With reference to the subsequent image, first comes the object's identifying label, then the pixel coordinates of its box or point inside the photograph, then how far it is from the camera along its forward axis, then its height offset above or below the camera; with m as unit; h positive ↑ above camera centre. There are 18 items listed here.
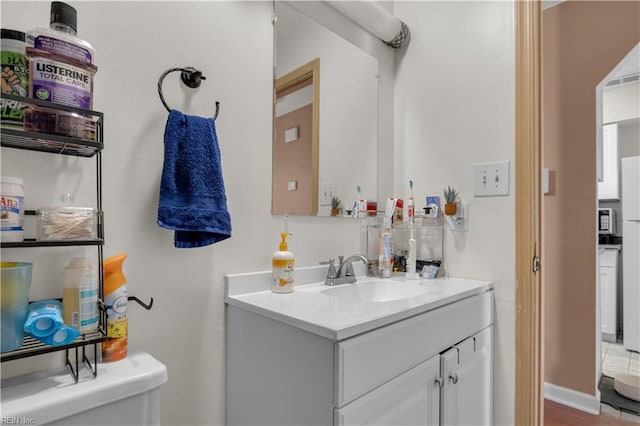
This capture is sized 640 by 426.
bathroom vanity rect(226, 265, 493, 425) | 0.79 -0.37
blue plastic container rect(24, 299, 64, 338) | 0.63 -0.20
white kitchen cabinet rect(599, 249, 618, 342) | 3.15 -0.72
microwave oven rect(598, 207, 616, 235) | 3.40 -0.07
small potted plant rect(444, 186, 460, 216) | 1.49 +0.05
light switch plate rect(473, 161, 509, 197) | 1.39 +0.14
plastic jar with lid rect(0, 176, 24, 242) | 0.64 +0.01
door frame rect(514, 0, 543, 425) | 1.33 -0.02
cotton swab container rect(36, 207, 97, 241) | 0.69 -0.02
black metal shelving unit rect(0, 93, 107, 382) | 0.64 +0.08
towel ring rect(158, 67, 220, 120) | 1.01 +0.39
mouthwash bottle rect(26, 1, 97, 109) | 0.66 +0.29
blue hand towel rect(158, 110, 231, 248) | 0.90 +0.07
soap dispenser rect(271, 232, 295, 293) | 1.14 -0.19
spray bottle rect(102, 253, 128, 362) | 0.80 -0.22
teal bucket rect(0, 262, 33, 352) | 0.63 -0.16
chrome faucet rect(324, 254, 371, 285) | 1.33 -0.23
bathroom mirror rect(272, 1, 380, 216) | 1.28 +0.41
